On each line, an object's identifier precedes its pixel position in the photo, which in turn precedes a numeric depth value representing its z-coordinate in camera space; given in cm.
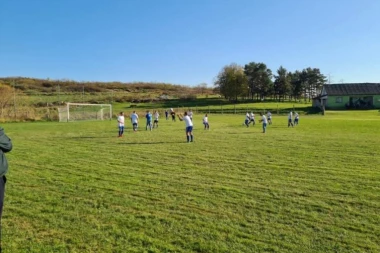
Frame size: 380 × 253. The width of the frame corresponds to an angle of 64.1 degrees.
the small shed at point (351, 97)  5911
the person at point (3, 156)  346
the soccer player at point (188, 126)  1568
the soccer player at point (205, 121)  2381
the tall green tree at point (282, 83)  7775
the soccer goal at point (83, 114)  3900
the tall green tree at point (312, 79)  8262
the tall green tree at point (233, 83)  7756
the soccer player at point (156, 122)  2631
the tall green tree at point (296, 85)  8112
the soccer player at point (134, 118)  2231
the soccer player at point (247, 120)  2625
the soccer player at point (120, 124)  1891
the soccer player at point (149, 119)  2356
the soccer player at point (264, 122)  2077
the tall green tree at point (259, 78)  8006
